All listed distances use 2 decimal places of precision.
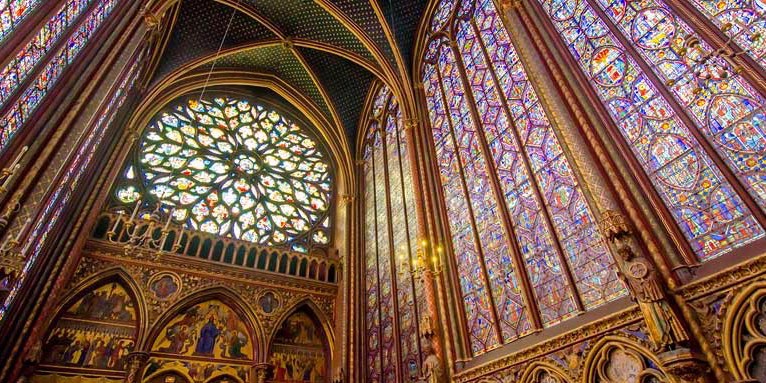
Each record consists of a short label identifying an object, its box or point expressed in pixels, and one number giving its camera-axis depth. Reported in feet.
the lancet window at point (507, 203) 18.81
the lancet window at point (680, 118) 14.12
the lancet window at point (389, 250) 29.09
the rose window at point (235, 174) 37.29
